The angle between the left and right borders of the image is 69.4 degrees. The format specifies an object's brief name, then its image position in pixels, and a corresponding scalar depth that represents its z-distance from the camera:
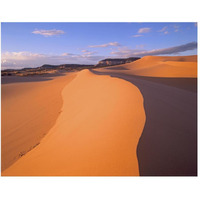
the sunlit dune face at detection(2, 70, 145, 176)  2.33
